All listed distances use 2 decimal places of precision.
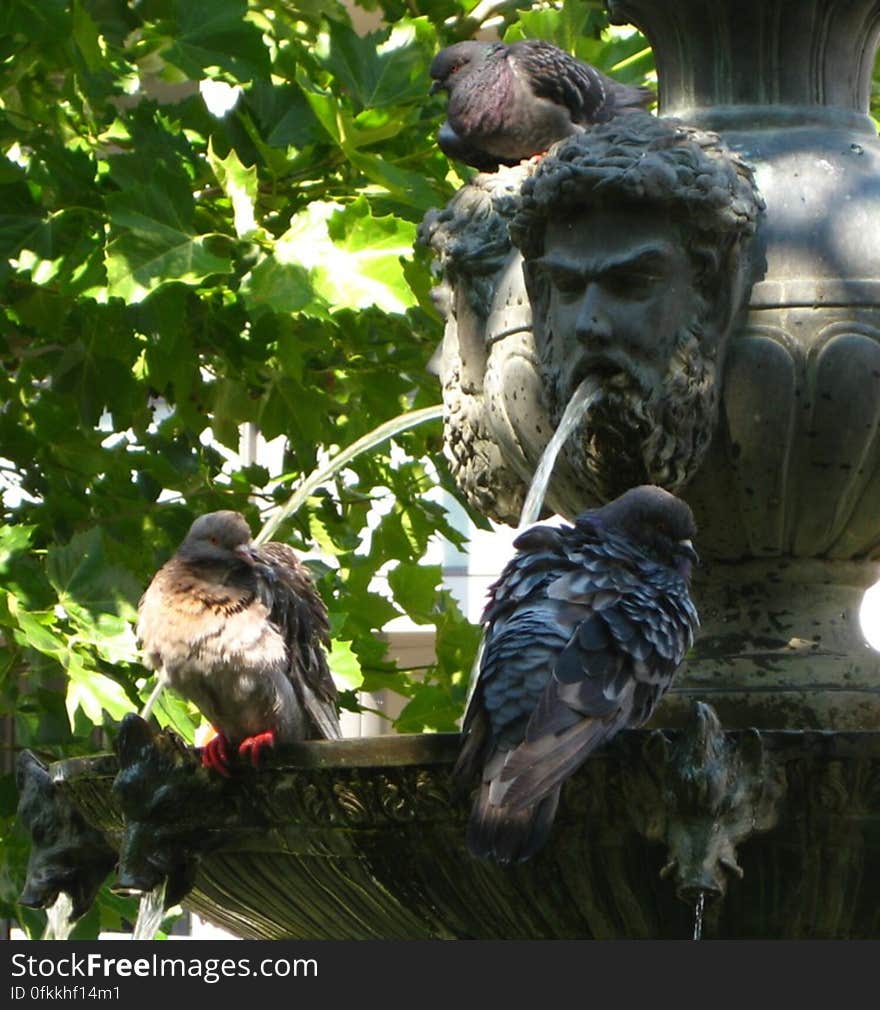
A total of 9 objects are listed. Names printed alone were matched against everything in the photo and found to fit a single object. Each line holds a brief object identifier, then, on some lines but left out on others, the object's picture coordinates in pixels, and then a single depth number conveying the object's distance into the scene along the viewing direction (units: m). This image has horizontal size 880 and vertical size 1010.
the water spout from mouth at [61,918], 7.50
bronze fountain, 5.63
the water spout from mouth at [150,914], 6.73
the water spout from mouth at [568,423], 6.67
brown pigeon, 7.18
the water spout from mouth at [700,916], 5.54
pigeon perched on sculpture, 7.93
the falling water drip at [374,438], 8.89
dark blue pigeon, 5.30
